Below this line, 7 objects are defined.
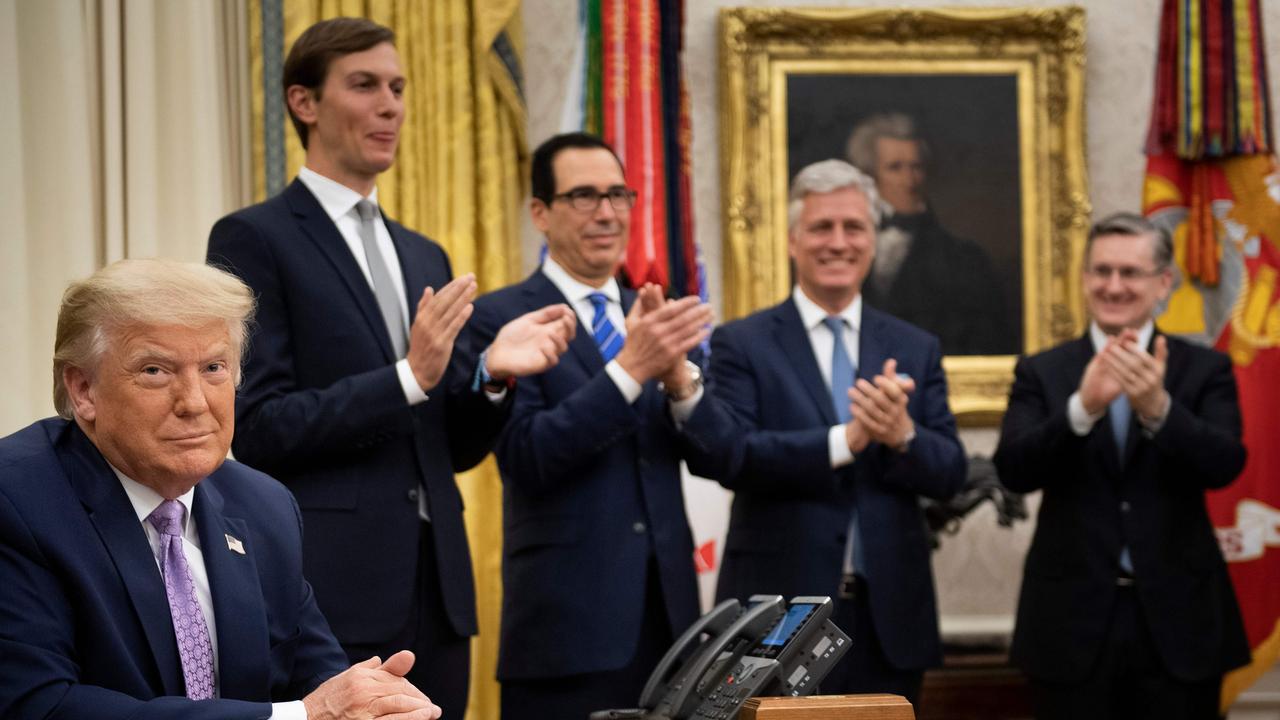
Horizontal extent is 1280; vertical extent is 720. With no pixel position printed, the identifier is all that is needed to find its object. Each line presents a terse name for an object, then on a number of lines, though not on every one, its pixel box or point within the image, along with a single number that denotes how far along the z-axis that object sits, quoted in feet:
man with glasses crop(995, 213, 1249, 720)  12.13
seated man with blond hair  6.08
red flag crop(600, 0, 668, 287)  16.03
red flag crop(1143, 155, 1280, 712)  16.66
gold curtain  17.02
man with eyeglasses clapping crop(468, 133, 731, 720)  10.36
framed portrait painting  18.78
